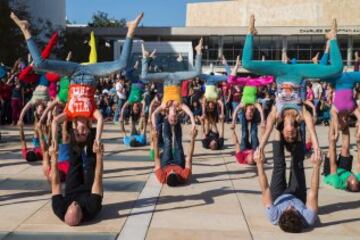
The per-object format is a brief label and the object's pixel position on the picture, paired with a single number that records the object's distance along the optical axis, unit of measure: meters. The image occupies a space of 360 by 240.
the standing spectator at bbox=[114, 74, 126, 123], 20.11
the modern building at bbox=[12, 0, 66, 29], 60.06
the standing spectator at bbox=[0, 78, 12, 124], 18.97
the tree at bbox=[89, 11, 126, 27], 96.59
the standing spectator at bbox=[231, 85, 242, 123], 20.71
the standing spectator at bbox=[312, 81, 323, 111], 23.00
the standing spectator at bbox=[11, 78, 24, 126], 18.81
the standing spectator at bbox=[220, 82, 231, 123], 22.39
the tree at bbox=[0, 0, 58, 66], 34.54
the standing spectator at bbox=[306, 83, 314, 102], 22.23
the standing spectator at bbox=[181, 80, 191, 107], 18.17
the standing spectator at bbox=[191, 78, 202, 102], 21.48
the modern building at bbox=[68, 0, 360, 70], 59.62
